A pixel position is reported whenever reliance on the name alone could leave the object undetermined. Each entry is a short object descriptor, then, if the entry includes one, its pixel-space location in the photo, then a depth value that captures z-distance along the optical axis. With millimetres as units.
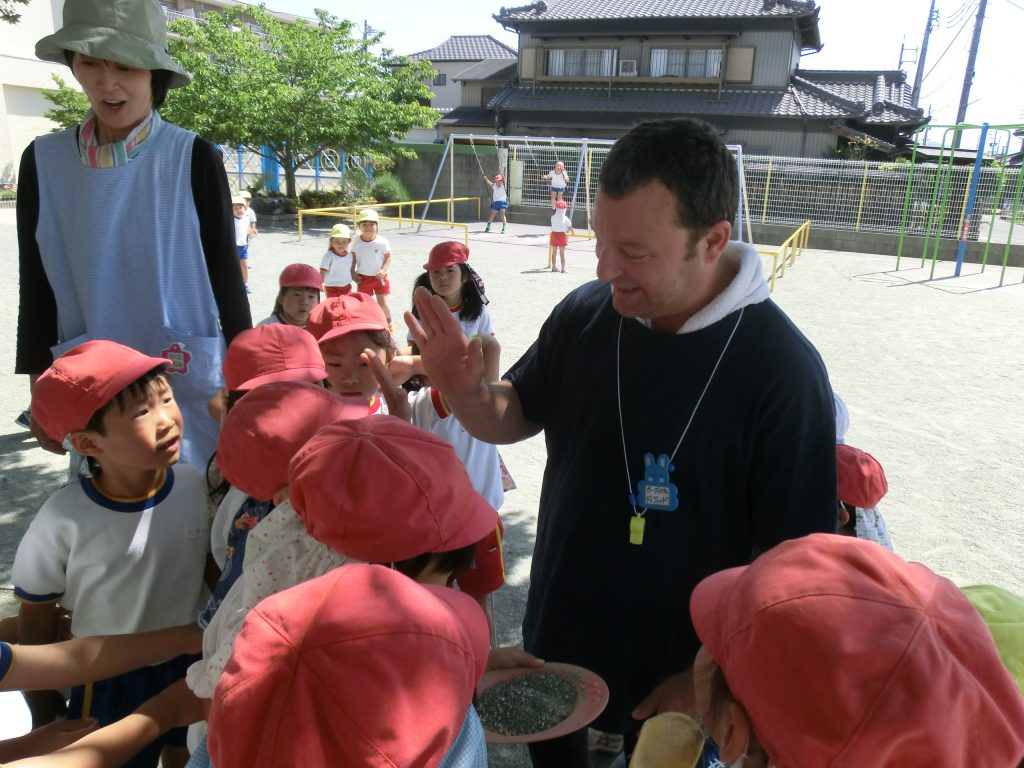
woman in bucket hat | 2027
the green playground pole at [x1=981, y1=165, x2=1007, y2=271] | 12388
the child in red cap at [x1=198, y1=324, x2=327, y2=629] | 1844
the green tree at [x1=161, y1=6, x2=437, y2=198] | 18531
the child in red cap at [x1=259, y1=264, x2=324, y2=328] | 4301
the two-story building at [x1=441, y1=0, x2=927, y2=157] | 24406
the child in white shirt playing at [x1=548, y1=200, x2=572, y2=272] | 12719
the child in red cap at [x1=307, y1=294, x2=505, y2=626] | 2775
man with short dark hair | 1567
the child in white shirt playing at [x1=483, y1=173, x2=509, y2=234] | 18891
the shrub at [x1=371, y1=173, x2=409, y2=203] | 22328
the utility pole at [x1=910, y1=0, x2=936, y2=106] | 31484
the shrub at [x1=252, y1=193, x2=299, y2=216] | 19516
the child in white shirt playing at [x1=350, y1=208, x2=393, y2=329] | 8500
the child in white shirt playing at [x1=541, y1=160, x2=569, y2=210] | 17766
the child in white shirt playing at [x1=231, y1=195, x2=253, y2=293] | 9795
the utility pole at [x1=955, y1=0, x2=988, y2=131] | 25686
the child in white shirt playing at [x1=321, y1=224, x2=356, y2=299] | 8188
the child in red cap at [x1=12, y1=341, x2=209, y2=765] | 1832
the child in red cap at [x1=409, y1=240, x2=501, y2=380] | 4348
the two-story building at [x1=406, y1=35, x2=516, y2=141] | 41031
